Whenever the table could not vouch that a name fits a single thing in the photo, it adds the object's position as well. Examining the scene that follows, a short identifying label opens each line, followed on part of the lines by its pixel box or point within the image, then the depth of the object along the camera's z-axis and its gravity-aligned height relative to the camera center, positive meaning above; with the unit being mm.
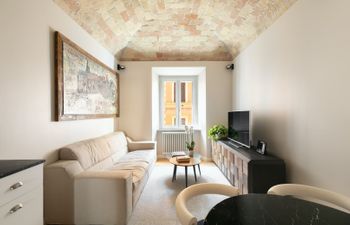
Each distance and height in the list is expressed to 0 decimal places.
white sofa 2166 -969
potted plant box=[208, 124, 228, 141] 4477 -512
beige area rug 2422 -1358
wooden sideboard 2478 -814
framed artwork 2495 +446
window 6090 +316
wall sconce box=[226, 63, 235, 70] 5059 +1180
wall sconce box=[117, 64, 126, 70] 5051 +1164
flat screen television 3230 -315
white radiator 5578 -911
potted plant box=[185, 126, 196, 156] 3983 -722
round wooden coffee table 3387 -943
